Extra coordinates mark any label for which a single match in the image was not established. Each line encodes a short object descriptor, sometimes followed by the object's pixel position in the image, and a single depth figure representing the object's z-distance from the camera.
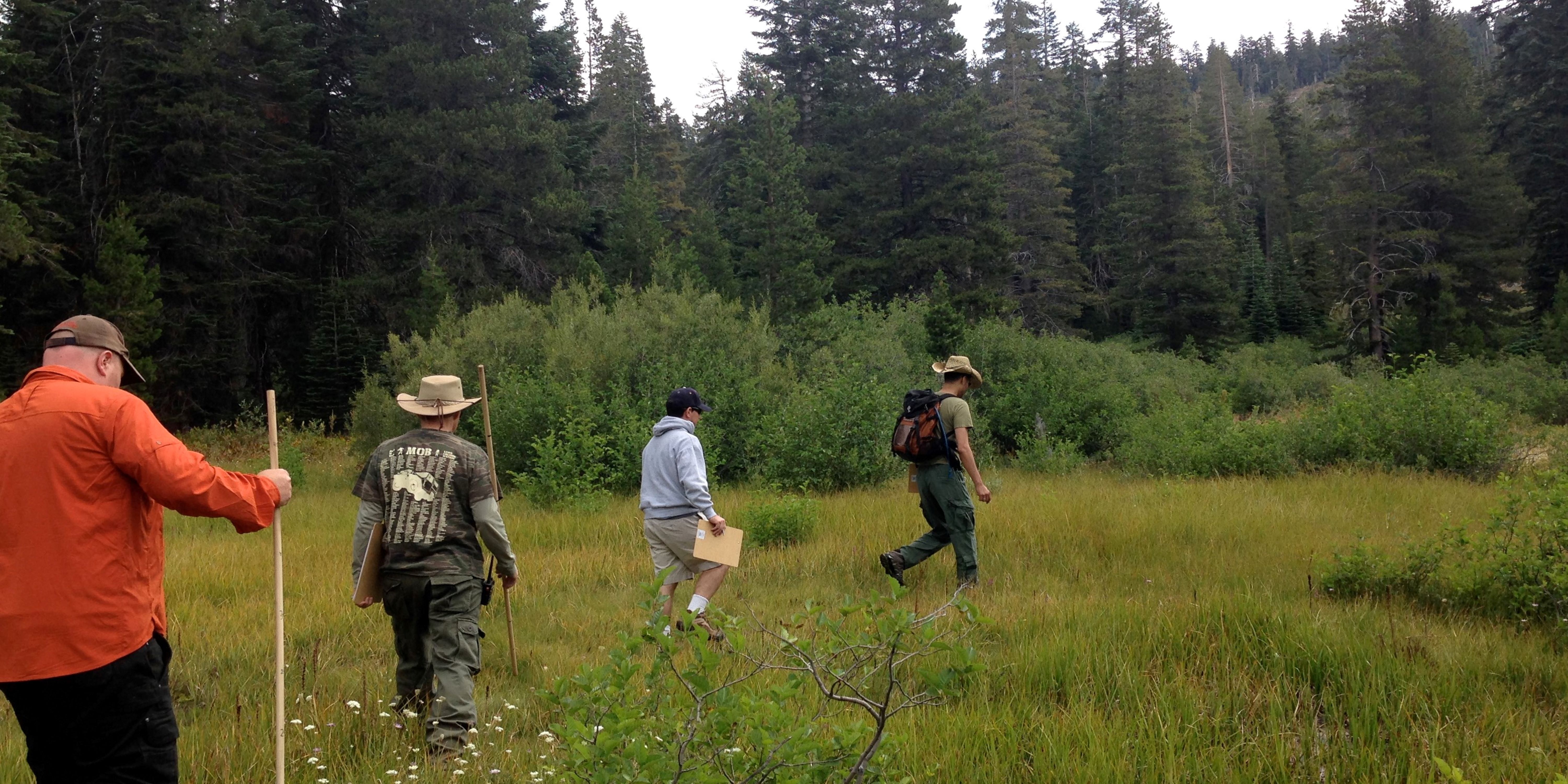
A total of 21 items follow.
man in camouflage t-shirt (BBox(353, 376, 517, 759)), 4.67
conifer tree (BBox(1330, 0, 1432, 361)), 34.94
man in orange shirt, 3.09
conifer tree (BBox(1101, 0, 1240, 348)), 43.66
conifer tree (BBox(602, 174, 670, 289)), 31.08
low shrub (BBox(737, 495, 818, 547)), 9.66
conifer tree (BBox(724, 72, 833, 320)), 31.88
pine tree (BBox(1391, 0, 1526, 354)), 34.25
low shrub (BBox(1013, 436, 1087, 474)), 17.84
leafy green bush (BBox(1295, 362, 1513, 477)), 12.28
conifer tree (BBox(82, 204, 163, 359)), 23.50
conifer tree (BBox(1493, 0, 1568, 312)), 34.34
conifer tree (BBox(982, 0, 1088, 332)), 41.41
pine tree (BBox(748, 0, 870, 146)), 39.47
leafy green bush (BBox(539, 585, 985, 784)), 2.51
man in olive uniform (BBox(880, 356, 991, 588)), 7.39
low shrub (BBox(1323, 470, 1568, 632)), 6.02
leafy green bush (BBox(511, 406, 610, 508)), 12.69
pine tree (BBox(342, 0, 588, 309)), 28.98
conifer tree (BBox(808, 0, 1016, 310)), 35.22
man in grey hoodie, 6.53
